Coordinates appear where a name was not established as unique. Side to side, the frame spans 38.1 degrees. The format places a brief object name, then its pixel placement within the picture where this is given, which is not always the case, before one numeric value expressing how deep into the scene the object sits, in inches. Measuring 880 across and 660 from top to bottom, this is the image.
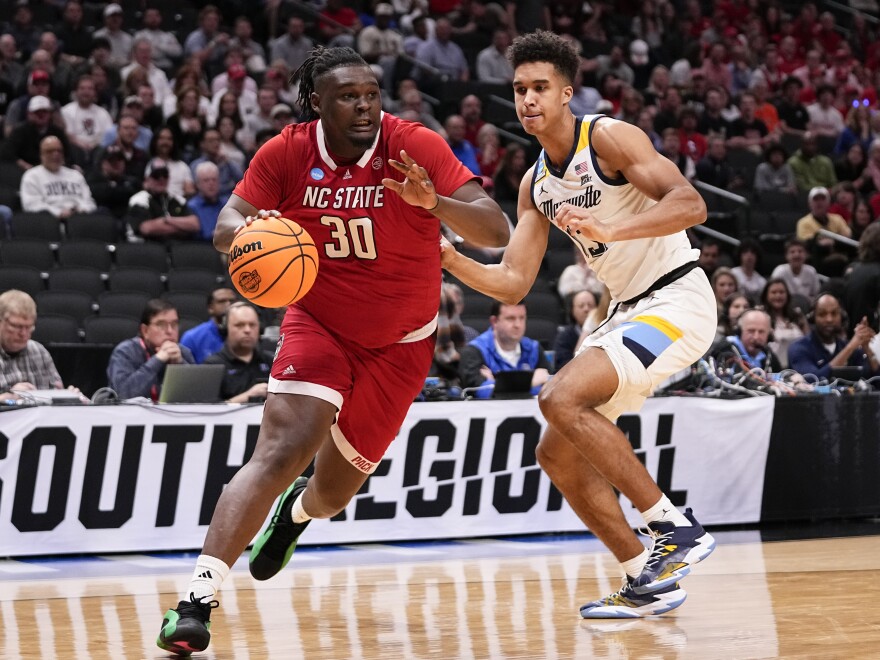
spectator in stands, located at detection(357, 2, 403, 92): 589.0
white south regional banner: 286.0
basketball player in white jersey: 191.0
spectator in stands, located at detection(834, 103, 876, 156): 682.8
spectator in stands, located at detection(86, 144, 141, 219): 473.7
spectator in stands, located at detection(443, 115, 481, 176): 529.3
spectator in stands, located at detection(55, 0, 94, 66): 551.5
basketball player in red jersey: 173.9
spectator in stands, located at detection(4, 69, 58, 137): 482.6
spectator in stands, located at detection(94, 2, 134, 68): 547.5
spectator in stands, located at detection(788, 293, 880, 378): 392.2
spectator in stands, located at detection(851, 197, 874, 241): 578.2
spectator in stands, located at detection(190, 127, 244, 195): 478.3
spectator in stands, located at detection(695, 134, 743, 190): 610.4
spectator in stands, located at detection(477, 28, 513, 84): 636.7
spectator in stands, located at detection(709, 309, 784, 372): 378.0
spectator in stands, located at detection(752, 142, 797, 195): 624.7
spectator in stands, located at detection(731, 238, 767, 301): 504.1
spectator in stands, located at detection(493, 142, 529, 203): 523.2
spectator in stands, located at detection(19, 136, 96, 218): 451.2
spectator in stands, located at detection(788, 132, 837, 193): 636.7
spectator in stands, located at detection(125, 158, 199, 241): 461.7
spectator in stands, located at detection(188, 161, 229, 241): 465.1
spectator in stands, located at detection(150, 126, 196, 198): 474.9
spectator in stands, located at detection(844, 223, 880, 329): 406.6
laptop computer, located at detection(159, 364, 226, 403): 312.0
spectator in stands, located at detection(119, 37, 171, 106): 525.0
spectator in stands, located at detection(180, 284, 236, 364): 370.3
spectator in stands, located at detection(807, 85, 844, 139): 703.7
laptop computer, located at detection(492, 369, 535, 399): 329.0
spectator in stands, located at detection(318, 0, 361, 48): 611.8
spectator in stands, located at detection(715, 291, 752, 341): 407.8
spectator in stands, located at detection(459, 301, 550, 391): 355.9
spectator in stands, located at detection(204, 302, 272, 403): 333.7
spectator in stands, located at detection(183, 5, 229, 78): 569.6
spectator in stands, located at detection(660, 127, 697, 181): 587.5
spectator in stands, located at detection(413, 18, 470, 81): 630.5
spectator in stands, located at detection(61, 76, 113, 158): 494.3
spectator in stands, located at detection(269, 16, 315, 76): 584.1
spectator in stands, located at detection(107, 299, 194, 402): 328.2
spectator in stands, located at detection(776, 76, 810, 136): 696.4
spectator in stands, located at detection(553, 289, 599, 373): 391.9
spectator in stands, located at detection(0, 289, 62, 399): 317.3
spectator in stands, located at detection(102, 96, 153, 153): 477.1
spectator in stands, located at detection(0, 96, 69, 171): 472.1
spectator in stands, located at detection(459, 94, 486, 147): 564.4
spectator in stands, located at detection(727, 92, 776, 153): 661.9
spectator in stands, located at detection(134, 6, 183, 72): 565.0
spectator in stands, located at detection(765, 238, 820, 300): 514.0
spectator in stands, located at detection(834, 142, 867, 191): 646.5
